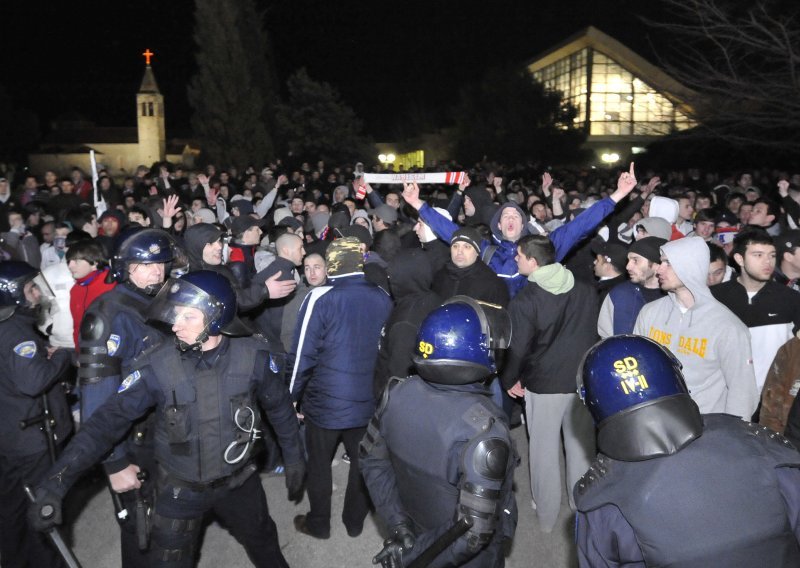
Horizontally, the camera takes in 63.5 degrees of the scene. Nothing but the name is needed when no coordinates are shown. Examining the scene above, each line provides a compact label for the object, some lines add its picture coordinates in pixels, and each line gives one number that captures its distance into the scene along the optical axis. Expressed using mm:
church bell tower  74062
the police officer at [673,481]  1815
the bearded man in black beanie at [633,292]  4617
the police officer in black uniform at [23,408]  3791
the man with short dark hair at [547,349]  4555
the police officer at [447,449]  2453
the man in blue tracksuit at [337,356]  4523
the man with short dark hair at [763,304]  4449
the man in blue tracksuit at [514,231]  5816
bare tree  11094
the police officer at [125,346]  3510
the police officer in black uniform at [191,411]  3150
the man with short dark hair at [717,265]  5285
